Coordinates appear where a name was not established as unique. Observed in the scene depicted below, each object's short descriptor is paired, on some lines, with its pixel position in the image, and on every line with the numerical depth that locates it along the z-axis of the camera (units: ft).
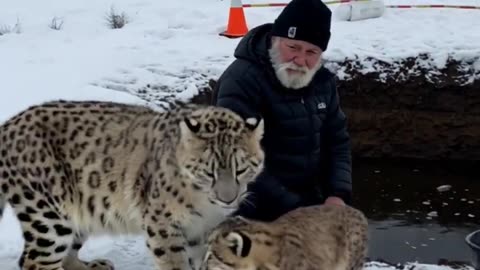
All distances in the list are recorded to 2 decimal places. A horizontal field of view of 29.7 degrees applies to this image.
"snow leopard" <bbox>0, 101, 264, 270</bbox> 15.89
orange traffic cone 38.22
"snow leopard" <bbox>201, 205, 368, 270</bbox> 15.72
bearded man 18.52
